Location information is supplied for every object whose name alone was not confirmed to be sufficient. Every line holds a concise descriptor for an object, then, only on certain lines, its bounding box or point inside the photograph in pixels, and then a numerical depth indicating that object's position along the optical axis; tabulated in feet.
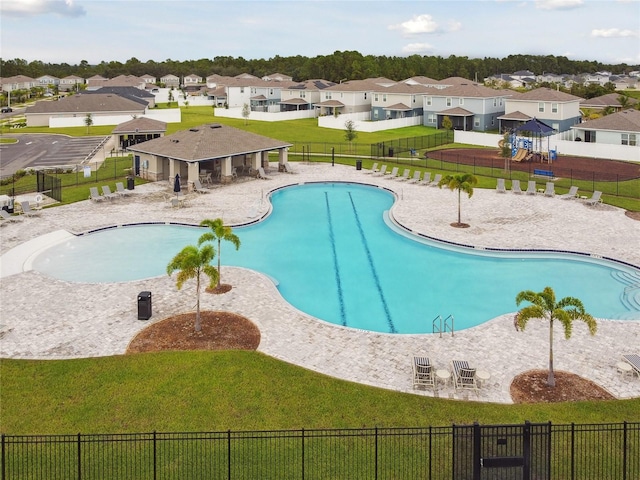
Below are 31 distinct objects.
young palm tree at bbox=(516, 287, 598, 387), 44.16
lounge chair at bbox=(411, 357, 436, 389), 45.37
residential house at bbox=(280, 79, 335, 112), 306.96
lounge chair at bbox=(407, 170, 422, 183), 133.71
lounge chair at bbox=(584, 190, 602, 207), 106.55
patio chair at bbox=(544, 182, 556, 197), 116.16
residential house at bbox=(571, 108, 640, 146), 169.37
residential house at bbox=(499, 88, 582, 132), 206.18
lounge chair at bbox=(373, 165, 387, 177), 140.87
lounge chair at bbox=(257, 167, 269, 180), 137.49
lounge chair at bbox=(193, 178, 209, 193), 122.21
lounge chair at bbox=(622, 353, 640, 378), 46.55
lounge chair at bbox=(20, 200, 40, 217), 100.58
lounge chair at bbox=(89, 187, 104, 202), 113.80
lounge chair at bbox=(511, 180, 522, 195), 119.14
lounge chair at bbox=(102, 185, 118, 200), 115.14
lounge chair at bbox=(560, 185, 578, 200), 113.19
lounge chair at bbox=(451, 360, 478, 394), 45.06
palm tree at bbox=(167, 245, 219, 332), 55.47
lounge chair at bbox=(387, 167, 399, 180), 137.39
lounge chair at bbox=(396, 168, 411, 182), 135.74
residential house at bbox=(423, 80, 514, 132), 232.53
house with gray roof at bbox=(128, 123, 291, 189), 124.56
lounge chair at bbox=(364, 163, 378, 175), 145.21
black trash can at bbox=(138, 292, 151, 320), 58.03
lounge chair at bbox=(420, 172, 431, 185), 131.75
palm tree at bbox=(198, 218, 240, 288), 65.05
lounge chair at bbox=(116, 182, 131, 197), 118.01
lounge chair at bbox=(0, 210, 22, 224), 96.85
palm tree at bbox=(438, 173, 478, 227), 92.73
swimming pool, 66.74
